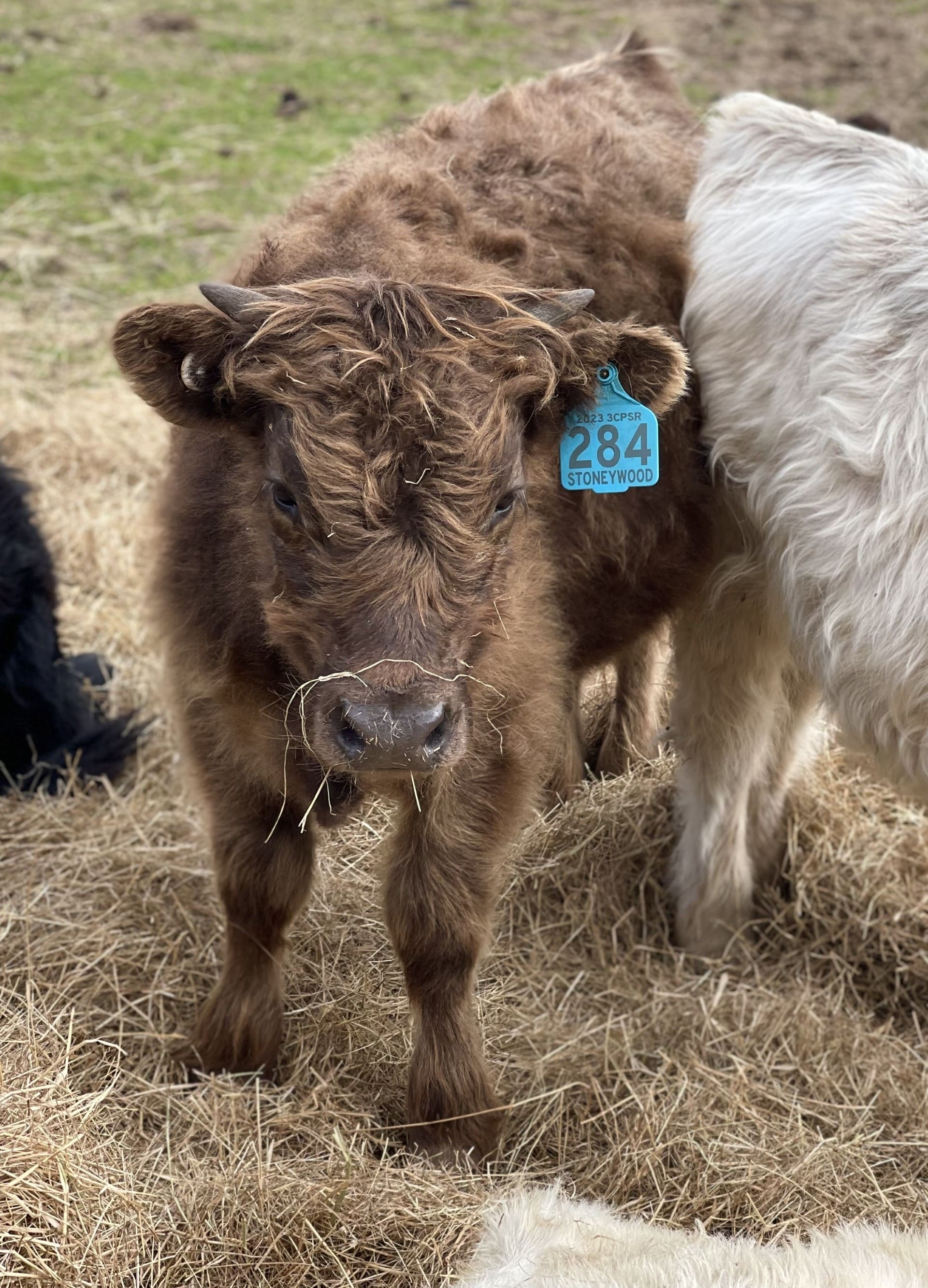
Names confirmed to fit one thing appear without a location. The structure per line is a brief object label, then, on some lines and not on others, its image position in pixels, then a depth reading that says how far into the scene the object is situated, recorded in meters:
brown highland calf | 2.65
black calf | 4.71
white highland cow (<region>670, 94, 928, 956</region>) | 3.20
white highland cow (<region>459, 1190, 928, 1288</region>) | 2.50
